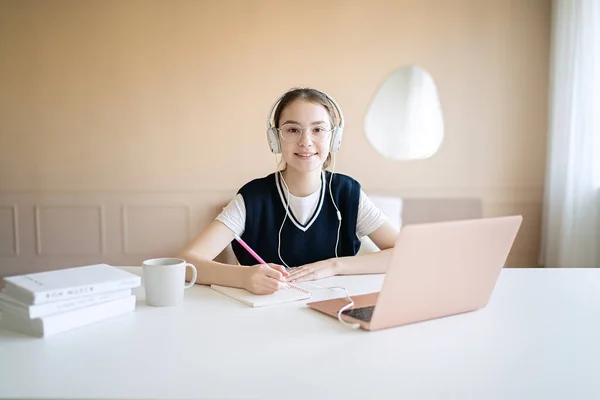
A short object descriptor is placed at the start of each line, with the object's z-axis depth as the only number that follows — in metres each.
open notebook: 1.16
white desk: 0.75
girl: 1.62
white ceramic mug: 1.12
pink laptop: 0.95
